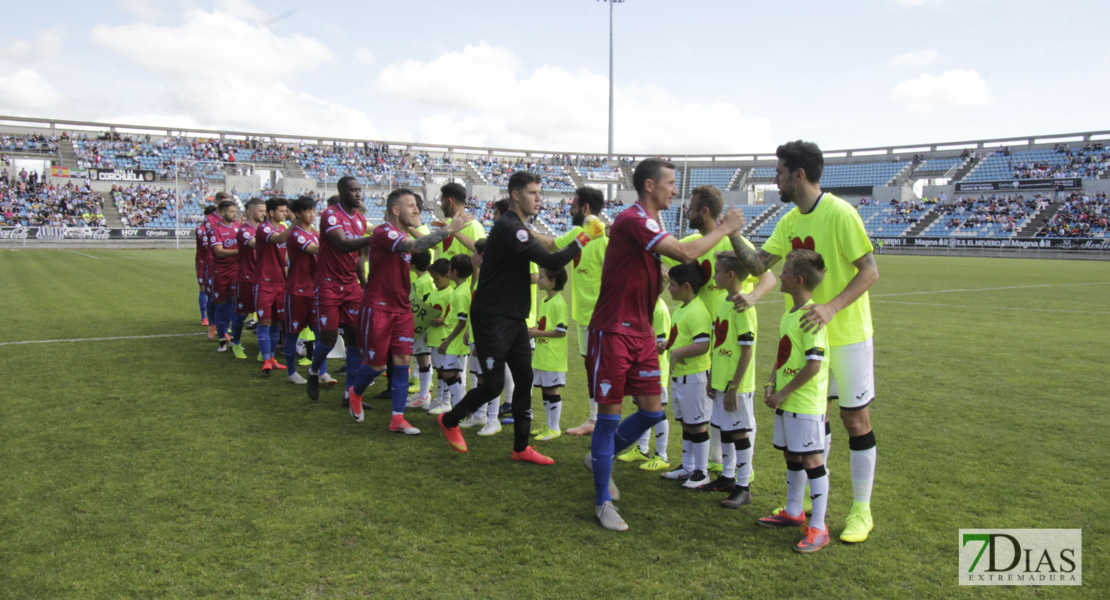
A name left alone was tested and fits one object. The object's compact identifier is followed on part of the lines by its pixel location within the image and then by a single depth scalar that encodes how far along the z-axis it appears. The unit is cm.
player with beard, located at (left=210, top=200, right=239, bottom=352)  1038
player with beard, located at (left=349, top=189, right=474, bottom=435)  632
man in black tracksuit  503
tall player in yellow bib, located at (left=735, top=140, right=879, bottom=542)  407
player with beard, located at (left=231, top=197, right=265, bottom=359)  963
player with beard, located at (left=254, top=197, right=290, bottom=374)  898
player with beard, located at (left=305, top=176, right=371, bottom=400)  708
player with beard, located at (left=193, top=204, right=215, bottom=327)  1111
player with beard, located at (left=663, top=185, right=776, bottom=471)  471
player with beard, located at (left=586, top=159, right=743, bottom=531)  433
